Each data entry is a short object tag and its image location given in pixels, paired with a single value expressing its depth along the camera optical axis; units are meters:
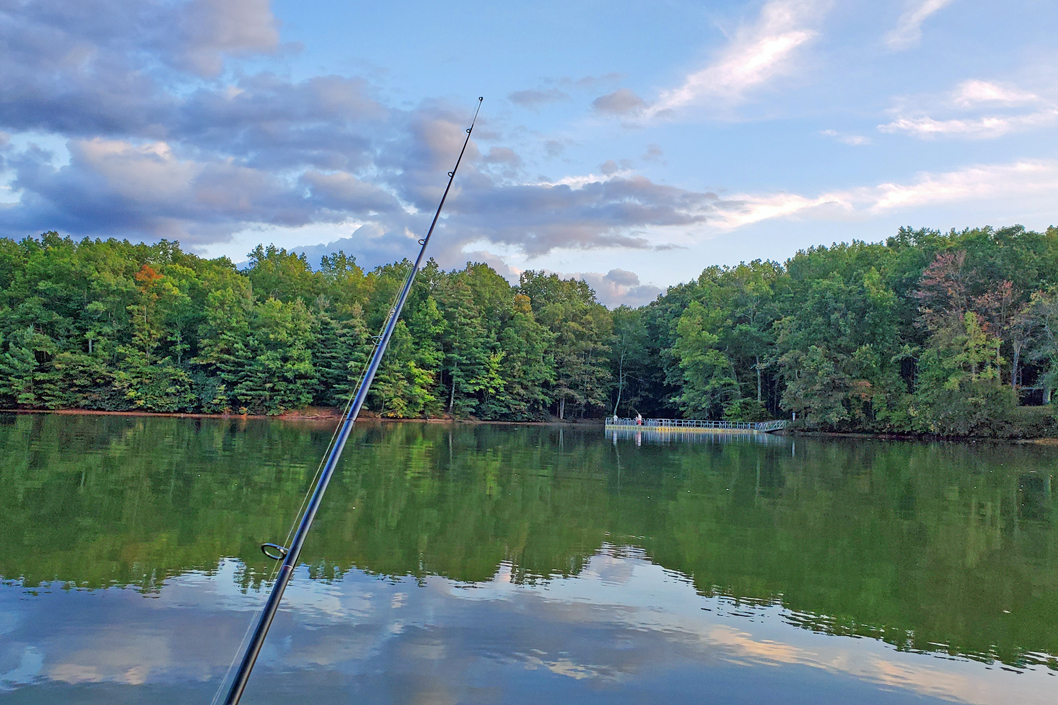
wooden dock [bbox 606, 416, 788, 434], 58.44
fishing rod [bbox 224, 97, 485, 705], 3.57
